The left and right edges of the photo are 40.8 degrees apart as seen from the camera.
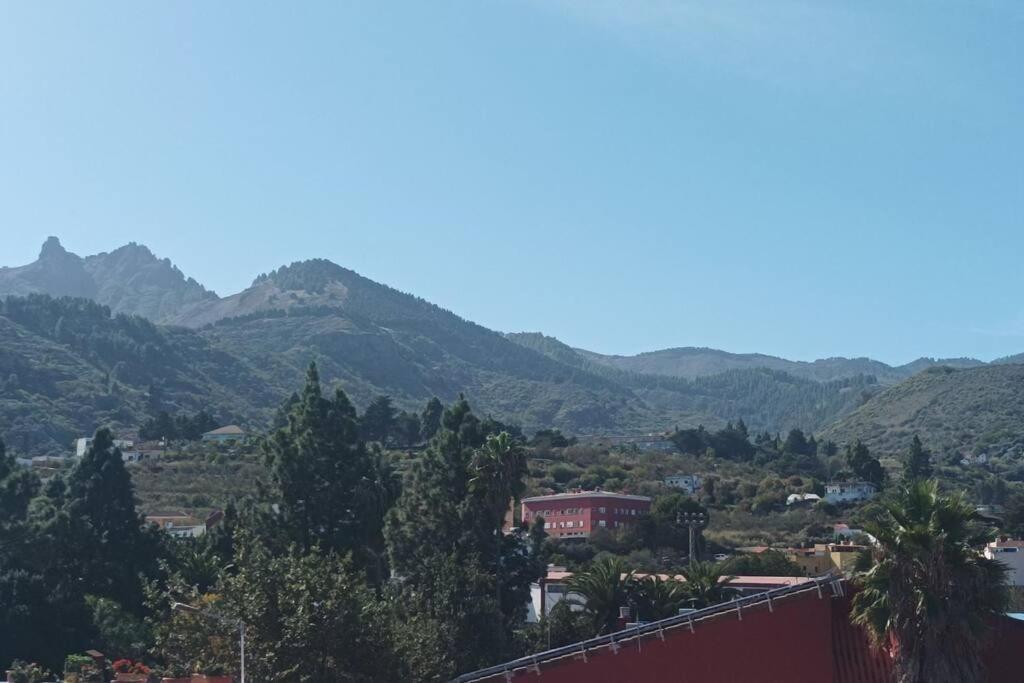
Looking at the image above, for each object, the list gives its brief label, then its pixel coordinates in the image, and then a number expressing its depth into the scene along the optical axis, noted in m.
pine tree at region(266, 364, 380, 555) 69.50
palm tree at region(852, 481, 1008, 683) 36.53
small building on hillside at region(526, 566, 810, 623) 74.31
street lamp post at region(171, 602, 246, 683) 35.88
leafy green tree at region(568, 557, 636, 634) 68.06
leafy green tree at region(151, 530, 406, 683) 39.66
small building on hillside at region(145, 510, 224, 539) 106.00
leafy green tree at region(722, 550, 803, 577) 91.00
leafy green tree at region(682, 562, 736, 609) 65.81
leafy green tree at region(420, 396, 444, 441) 159.38
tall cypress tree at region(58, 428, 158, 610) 72.56
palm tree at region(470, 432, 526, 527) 68.50
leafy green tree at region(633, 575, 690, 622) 66.25
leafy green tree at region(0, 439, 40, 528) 75.19
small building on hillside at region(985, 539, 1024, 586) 84.06
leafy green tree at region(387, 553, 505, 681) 61.00
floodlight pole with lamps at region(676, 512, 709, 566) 108.03
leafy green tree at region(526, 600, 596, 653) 65.50
